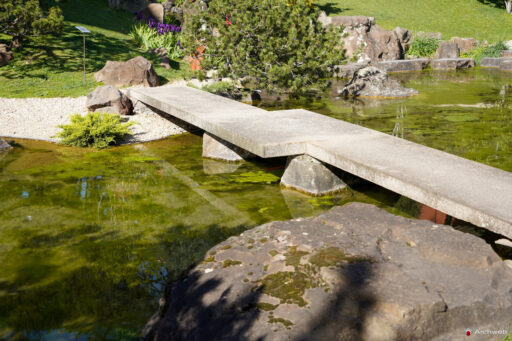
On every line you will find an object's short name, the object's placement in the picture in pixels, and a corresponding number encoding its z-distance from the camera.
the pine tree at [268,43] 11.27
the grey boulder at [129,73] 12.66
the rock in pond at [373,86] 14.20
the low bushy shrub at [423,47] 22.03
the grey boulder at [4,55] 13.49
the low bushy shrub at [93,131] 8.89
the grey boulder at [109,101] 10.81
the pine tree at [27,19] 11.84
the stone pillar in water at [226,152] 8.40
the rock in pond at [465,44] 22.45
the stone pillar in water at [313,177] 6.78
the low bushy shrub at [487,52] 21.08
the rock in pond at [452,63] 20.02
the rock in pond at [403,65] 19.19
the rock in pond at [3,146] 8.76
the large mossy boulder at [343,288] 3.15
